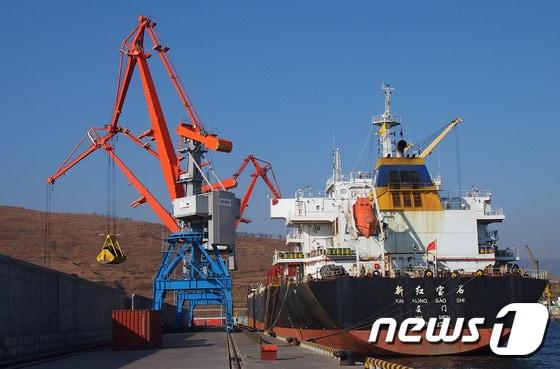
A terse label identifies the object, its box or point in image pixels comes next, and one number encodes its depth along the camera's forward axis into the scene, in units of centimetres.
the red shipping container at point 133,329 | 3528
